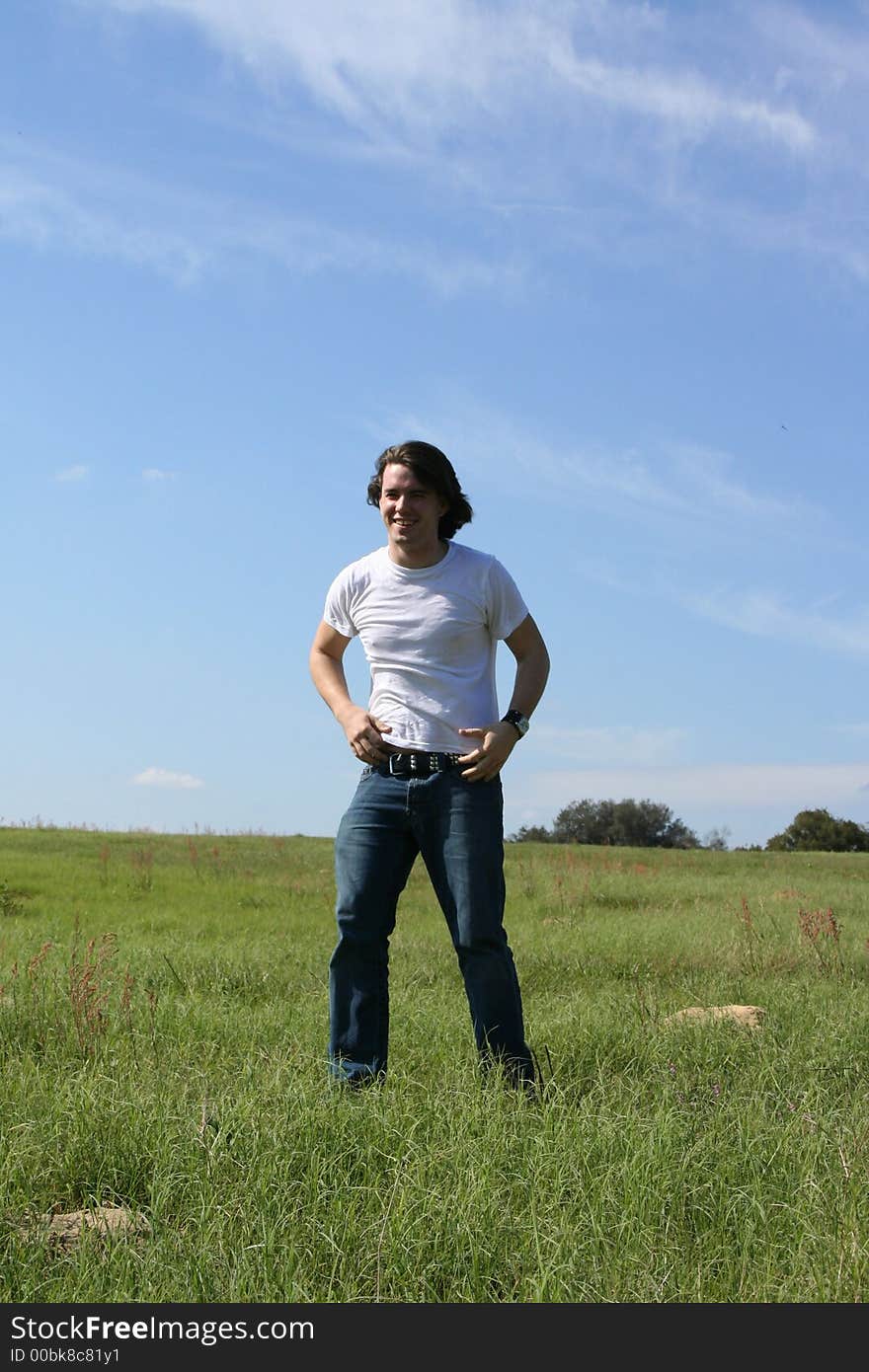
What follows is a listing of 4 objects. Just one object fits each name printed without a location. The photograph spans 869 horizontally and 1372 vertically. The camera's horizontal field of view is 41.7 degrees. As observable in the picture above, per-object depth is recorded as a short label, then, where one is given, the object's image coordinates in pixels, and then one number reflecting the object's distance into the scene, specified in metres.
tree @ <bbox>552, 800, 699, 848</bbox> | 56.81
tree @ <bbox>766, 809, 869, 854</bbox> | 52.38
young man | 4.62
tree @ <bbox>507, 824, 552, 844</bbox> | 48.53
